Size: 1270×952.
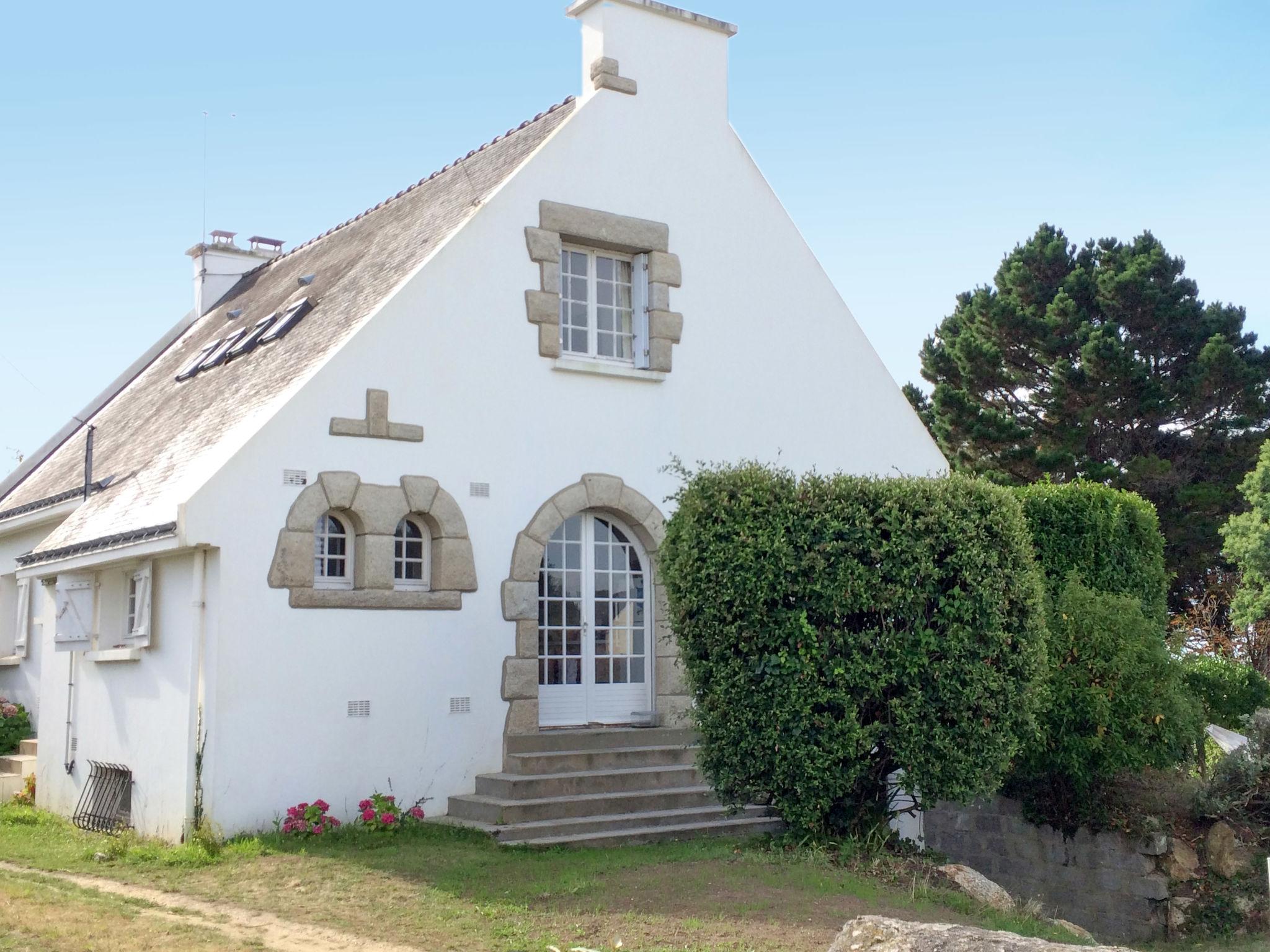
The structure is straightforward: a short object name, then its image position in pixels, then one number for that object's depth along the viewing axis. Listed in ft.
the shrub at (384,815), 35.83
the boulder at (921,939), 19.48
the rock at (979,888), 30.14
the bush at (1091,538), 47.01
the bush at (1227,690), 61.77
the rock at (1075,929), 29.97
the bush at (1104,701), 40.24
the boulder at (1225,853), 40.60
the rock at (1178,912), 40.14
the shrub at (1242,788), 41.06
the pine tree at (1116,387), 99.96
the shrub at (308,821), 34.86
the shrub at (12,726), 51.42
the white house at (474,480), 36.17
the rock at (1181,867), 40.83
